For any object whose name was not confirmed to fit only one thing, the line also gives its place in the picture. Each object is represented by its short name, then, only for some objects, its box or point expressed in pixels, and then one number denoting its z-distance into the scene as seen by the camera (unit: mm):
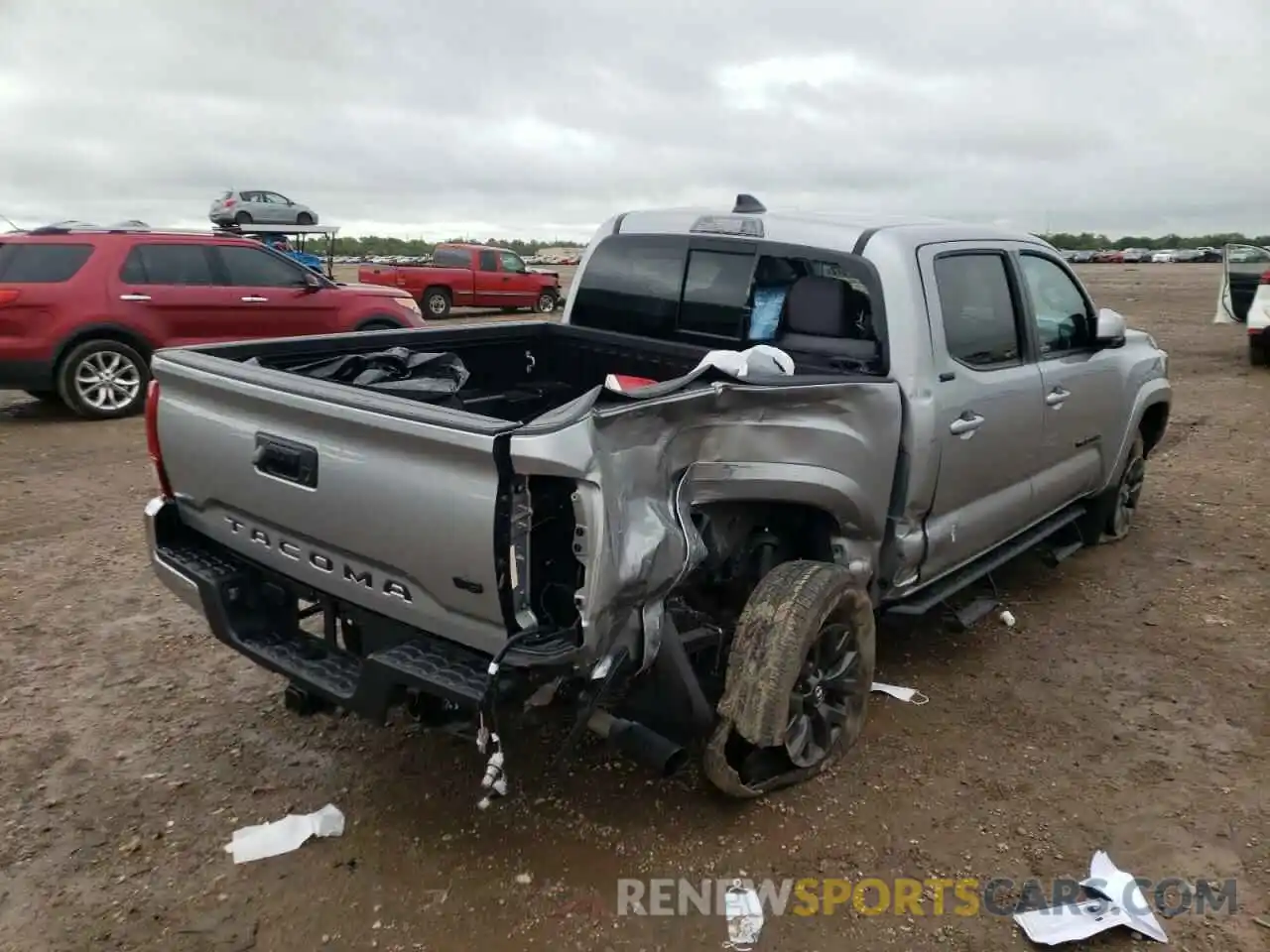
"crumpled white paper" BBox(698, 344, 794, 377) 3152
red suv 9070
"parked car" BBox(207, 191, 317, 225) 24500
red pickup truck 21125
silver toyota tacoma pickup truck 2537
